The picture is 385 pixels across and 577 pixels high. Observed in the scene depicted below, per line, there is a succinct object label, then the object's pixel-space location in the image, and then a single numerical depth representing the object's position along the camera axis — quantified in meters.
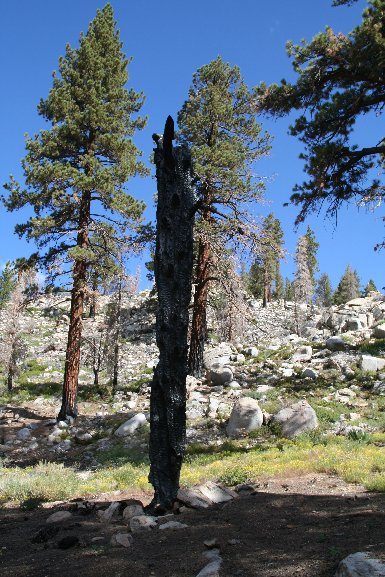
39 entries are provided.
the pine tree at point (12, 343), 24.84
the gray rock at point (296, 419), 11.80
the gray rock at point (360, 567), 3.47
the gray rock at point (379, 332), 20.83
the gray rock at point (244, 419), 12.64
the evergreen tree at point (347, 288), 76.00
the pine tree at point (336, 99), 10.04
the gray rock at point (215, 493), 7.24
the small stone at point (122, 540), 5.52
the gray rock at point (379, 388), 14.15
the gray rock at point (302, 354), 19.28
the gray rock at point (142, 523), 6.07
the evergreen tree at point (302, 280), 49.41
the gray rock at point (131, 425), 13.93
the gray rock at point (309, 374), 16.56
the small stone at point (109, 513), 6.93
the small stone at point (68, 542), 5.70
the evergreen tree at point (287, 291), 78.99
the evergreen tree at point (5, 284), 54.41
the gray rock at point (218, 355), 20.88
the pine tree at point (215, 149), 17.16
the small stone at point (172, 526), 5.95
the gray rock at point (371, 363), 16.11
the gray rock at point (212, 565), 4.21
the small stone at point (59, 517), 7.04
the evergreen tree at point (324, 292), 82.62
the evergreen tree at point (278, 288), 81.02
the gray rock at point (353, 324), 28.84
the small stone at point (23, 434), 14.68
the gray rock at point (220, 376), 17.36
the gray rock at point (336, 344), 19.84
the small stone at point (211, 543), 5.05
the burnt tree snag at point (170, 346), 6.86
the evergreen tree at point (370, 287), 87.17
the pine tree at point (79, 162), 15.60
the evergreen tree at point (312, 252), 67.81
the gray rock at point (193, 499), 6.88
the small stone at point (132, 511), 6.83
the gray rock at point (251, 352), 22.70
